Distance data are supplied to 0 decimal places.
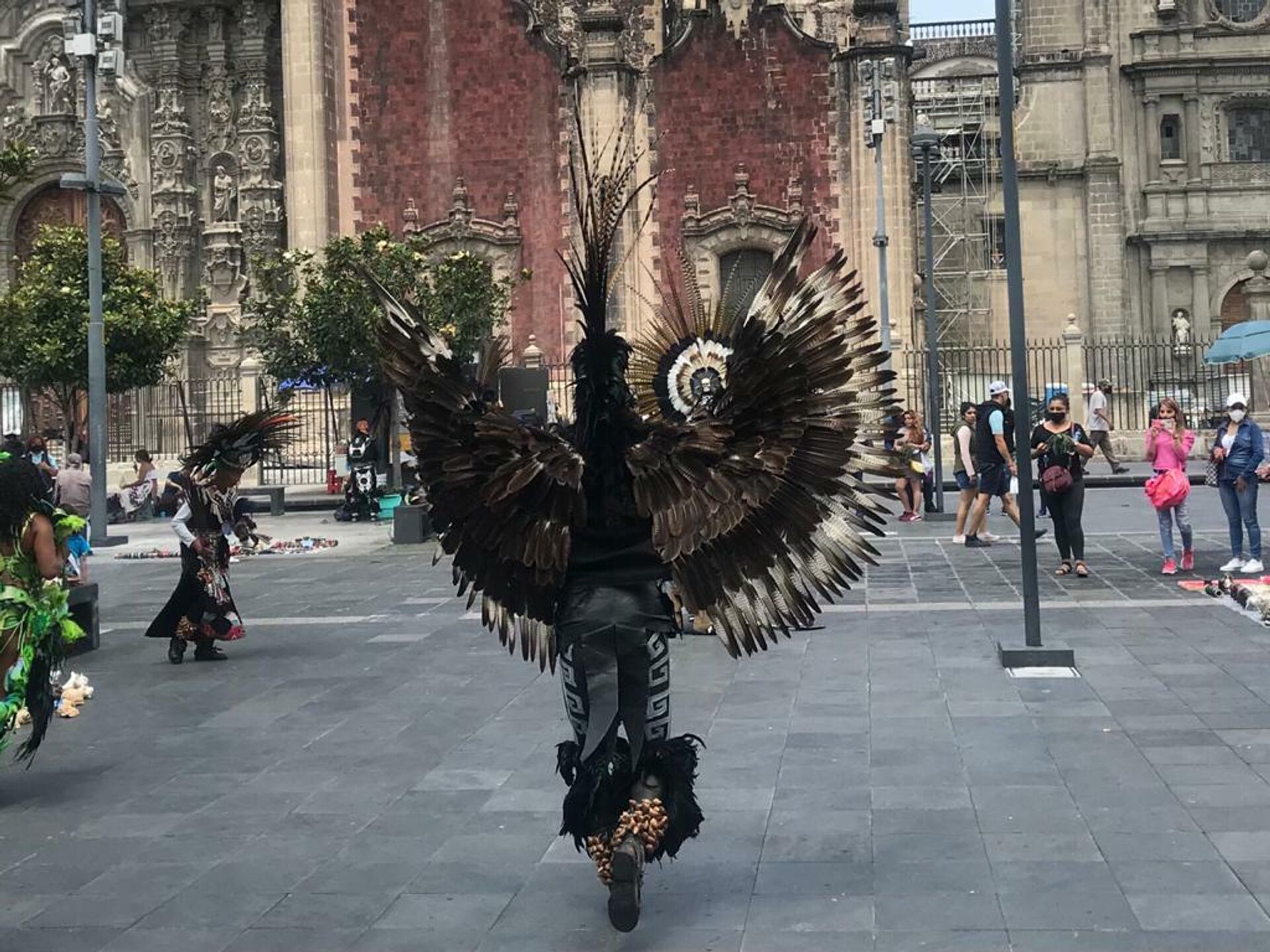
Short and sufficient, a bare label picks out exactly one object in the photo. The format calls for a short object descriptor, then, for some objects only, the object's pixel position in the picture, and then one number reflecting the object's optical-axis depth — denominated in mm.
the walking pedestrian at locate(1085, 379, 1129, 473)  29648
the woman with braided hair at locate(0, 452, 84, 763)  7102
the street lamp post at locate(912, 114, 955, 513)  22062
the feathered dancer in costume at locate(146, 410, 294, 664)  11078
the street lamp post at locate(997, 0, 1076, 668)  9508
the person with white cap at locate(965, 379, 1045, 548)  16562
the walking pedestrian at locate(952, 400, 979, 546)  17406
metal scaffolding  45781
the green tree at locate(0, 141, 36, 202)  12078
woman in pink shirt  14180
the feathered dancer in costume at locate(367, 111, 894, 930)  5012
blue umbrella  17938
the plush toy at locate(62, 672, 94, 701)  9227
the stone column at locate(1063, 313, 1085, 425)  33125
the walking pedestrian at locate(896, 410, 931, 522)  20594
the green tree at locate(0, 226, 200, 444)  28422
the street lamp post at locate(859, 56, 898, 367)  29359
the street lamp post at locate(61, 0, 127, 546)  21578
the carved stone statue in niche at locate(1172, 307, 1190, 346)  42969
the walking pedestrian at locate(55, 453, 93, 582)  17484
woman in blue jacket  13742
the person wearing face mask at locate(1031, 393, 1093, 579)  13859
